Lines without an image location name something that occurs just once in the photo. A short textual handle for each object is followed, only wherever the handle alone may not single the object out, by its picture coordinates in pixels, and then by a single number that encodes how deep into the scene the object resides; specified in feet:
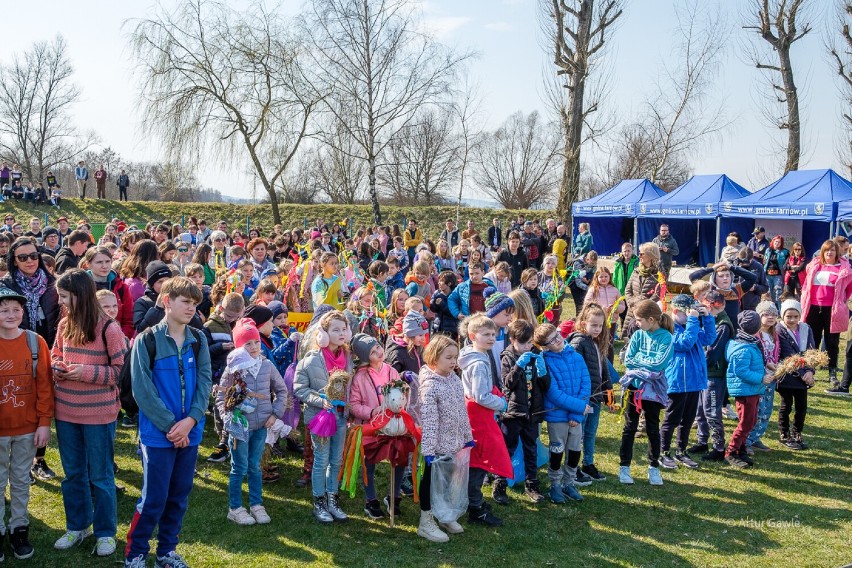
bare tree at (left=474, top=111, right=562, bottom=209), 173.37
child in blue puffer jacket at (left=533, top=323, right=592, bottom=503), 18.10
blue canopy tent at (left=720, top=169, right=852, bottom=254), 54.24
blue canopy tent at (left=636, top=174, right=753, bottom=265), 65.21
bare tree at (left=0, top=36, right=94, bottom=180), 146.41
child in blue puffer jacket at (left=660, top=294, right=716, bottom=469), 20.44
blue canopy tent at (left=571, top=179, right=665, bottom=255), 72.49
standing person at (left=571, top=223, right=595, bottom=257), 56.75
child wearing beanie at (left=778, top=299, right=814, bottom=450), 23.18
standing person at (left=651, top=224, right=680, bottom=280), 45.03
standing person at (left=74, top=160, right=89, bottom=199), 107.48
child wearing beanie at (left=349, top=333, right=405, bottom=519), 17.08
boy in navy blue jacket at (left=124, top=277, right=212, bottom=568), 13.05
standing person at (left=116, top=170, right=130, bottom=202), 111.24
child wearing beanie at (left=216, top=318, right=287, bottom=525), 16.33
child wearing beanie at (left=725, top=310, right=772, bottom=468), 21.49
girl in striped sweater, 14.20
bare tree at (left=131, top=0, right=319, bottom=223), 80.94
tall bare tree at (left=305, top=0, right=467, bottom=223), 82.07
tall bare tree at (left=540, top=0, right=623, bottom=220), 67.92
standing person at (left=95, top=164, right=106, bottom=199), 108.37
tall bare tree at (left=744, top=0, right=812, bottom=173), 72.43
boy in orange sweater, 13.92
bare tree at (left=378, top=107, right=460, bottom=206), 165.99
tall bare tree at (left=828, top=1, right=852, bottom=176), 73.15
